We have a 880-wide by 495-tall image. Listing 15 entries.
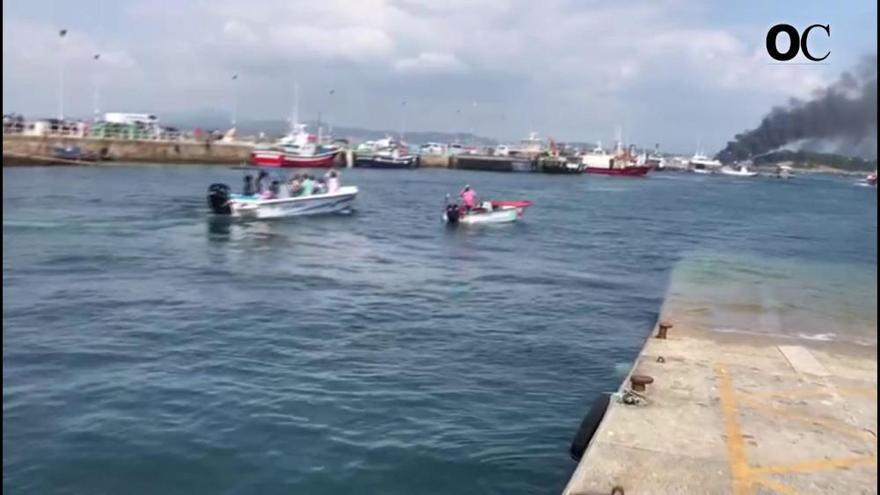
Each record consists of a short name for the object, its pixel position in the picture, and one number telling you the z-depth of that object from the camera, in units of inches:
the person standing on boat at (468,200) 1466.5
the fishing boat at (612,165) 4704.7
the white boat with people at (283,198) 1342.3
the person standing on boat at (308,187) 1477.6
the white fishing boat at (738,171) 6681.6
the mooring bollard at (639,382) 379.6
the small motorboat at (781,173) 7003.0
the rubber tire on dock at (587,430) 365.4
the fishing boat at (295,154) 3326.8
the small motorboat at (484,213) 1452.6
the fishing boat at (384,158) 4069.9
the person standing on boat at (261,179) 1454.2
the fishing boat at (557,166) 4589.1
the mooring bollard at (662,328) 540.0
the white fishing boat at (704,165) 7209.6
